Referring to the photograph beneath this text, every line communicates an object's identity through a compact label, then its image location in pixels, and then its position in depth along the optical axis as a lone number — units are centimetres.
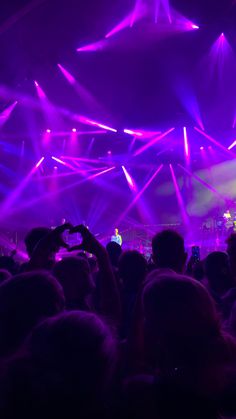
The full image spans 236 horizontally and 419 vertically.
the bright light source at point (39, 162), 1556
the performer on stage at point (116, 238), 1328
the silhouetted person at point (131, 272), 267
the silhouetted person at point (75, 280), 214
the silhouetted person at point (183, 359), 105
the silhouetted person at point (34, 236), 293
